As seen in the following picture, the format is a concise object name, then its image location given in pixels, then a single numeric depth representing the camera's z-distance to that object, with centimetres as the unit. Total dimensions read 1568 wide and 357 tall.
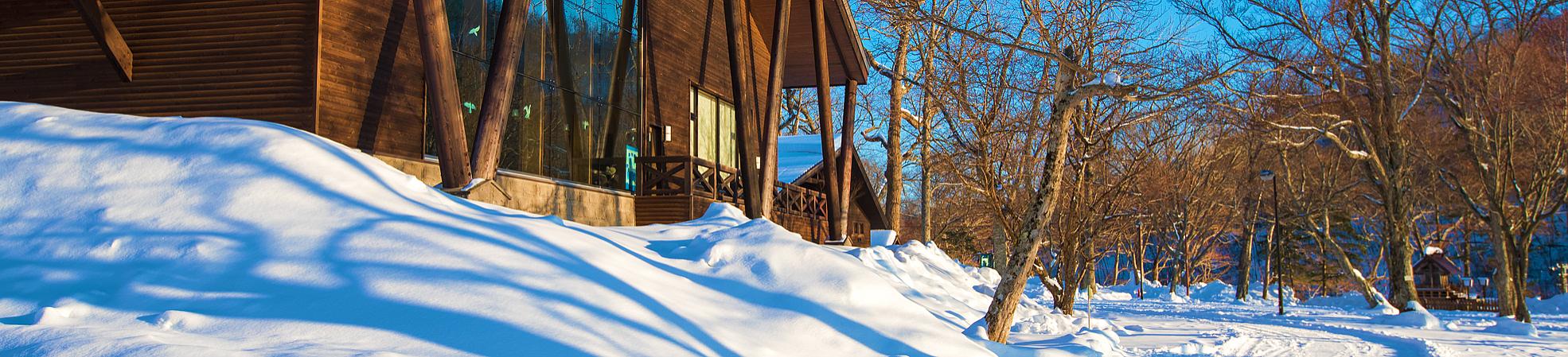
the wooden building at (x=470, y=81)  1126
